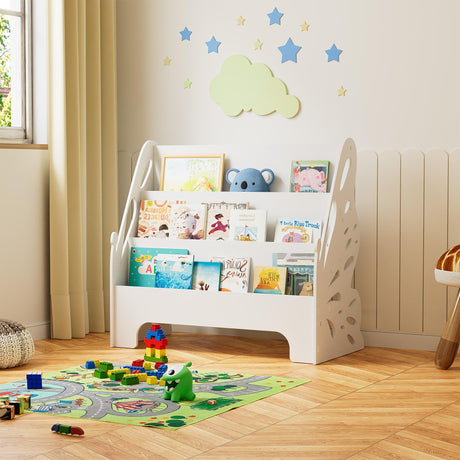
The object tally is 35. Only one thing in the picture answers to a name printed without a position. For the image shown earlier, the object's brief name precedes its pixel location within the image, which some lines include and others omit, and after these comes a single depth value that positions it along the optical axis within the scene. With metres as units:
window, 3.62
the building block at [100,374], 2.71
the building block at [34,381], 2.56
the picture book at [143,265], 3.34
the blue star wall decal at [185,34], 3.81
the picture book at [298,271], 3.09
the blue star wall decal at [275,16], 3.59
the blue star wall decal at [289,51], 3.56
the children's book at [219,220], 3.30
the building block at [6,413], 2.22
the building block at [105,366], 2.74
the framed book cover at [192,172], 3.45
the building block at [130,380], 2.61
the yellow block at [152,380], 2.62
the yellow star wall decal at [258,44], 3.64
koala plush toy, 3.33
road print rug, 2.24
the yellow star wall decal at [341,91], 3.46
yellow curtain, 3.56
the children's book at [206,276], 3.21
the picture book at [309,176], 3.27
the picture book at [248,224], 3.23
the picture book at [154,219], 3.42
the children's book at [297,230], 3.15
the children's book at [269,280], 3.11
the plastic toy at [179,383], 2.37
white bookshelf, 3.01
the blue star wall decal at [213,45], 3.74
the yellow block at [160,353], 2.95
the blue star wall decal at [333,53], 3.46
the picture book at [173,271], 3.26
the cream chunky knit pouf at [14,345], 2.90
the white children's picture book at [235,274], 3.17
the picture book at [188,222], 3.34
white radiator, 3.27
